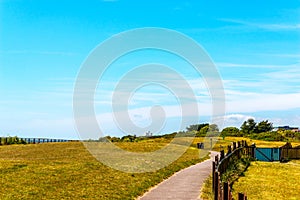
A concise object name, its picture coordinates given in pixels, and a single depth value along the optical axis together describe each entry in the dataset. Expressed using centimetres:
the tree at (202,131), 8485
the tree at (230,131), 8878
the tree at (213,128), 8904
